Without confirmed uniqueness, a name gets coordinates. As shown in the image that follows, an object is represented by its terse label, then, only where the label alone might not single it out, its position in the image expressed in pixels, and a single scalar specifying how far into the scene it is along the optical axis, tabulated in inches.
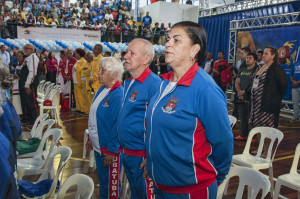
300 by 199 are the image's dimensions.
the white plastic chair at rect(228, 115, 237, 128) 145.9
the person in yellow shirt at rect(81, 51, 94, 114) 260.7
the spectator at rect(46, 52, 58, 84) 379.9
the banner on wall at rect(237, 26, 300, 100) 311.0
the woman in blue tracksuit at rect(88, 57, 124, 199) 85.7
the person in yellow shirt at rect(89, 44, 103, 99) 239.3
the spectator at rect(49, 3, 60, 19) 536.2
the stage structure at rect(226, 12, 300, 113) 314.2
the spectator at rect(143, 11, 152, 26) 642.2
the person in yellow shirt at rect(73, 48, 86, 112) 272.7
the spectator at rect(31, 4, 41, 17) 517.7
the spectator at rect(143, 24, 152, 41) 526.9
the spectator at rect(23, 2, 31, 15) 510.6
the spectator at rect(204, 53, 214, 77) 347.7
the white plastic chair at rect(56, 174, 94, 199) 63.9
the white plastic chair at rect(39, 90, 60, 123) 228.7
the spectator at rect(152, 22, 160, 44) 536.4
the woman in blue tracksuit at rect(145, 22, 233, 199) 52.3
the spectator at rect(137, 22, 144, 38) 526.9
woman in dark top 155.0
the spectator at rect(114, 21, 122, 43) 511.8
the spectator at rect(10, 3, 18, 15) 478.7
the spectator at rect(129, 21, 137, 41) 523.0
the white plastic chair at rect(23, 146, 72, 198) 78.6
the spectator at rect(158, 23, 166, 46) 539.0
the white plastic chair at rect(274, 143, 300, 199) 97.5
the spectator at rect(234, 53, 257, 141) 186.2
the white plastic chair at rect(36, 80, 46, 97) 306.3
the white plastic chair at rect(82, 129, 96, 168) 150.1
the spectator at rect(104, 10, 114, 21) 628.3
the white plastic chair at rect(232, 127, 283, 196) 117.9
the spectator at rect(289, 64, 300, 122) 285.4
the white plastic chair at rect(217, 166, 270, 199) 65.5
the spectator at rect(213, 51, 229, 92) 301.6
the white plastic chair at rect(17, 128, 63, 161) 110.1
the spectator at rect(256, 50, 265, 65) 261.1
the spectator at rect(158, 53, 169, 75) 392.4
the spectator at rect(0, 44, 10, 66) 344.2
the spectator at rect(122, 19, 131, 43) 515.9
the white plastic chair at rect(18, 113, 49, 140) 126.8
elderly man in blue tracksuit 76.2
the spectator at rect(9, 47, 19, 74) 375.4
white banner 431.4
